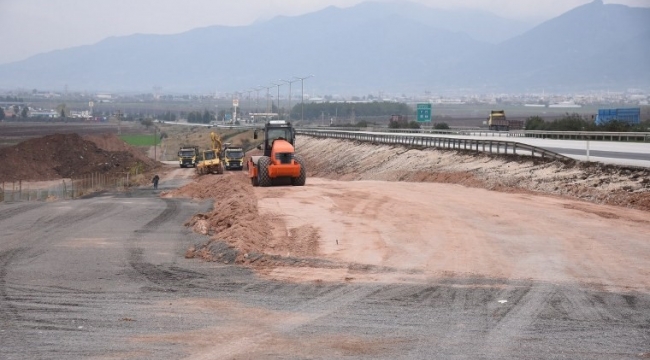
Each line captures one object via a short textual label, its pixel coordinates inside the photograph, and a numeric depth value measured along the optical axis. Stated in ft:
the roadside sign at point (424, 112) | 365.20
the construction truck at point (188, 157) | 323.78
